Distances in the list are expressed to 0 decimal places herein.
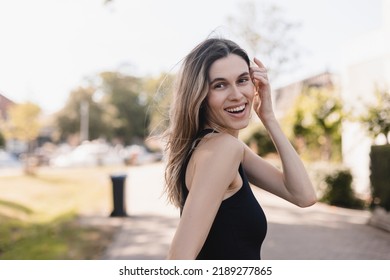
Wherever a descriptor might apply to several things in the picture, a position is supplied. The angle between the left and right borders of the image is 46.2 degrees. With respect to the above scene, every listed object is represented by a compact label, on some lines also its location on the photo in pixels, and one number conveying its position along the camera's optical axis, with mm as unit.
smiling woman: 1417
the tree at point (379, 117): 8672
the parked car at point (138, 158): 31652
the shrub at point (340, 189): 11023
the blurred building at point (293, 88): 25745
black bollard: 9469
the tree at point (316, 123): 12688
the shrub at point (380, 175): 7853
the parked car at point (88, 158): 30172
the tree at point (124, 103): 56250
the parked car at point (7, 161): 31562
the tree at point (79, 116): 45812
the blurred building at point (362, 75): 11852
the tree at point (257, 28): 18422
